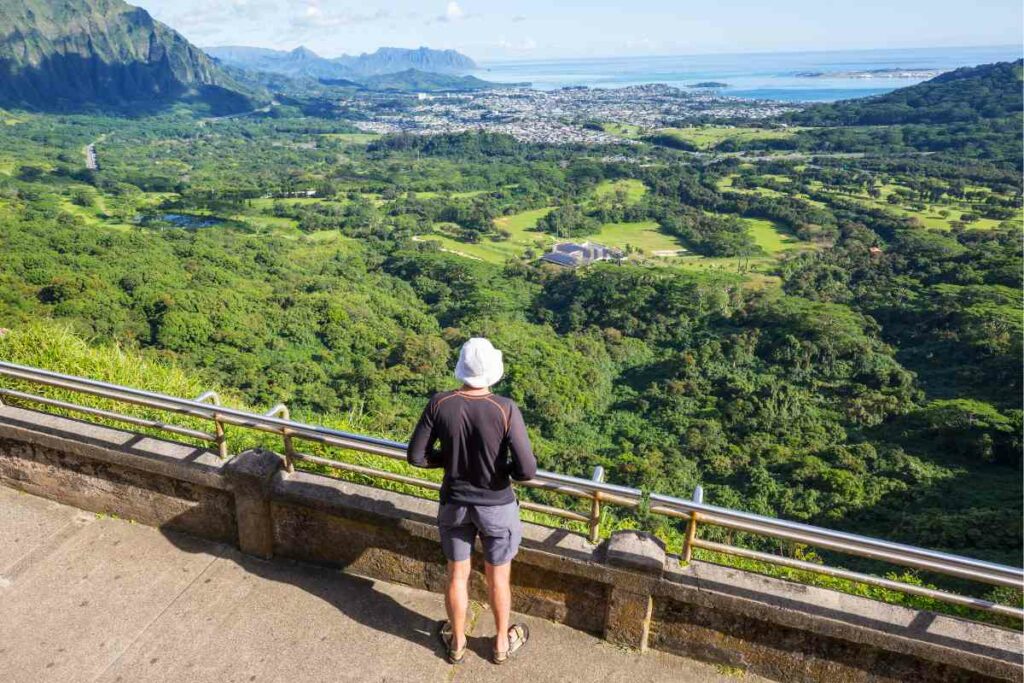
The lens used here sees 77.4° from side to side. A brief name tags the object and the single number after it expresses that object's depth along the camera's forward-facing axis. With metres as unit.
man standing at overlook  2.79
